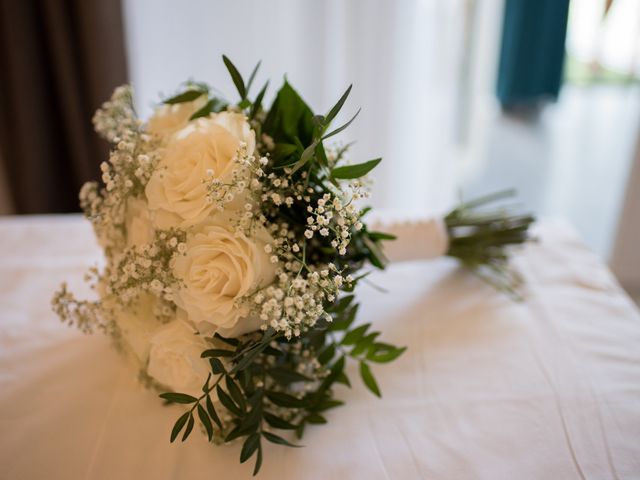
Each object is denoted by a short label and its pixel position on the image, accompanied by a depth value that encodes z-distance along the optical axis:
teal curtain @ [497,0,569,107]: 2.10
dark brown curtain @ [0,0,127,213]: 1.58
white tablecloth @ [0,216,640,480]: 0.71
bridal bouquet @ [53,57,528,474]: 0.66
